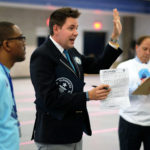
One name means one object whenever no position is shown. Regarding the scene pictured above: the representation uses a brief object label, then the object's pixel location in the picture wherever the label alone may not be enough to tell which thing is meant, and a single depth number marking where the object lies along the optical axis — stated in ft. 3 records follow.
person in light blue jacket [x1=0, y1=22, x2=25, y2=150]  8.62
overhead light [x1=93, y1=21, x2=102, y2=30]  60.24
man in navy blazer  9.13
